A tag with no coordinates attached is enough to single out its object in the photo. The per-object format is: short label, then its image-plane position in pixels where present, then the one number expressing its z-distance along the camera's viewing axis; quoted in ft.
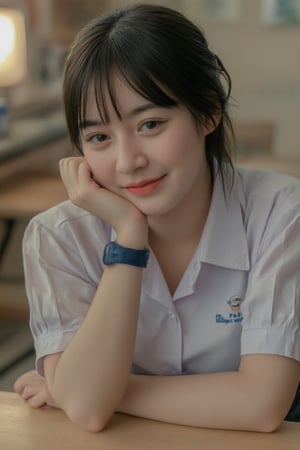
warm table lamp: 10.41
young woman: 4.22
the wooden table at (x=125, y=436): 3.99
